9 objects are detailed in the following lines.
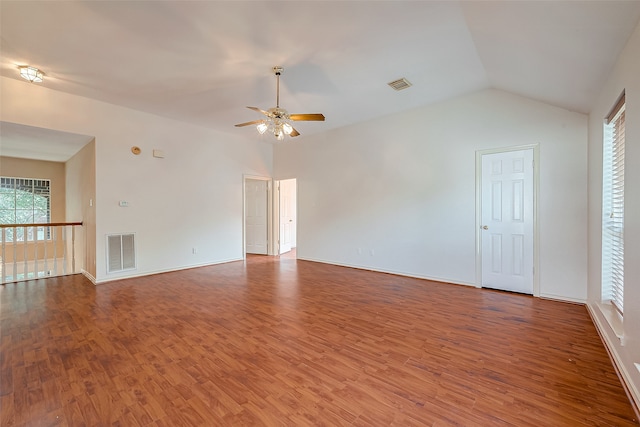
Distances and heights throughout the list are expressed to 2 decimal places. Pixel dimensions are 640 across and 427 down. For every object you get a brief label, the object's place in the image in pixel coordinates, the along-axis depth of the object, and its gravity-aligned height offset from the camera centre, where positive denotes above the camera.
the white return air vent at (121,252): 4.58 -0.75
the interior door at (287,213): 7.57 -0.10
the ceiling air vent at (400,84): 3.74 +1.82
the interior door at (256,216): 7.24 -0.18
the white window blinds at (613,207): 2.45 +0.03
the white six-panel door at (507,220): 3.80 -0.15
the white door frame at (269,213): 7.05 -0.09
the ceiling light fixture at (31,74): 3.26 +1.71
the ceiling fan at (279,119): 3.18 +1.11
